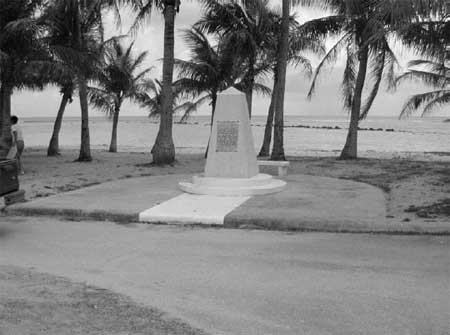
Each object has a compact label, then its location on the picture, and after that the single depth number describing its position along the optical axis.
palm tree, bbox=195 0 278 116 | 21.20
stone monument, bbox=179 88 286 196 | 11.37
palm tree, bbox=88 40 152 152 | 26.85
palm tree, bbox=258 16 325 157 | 20.95
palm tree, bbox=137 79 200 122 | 24.28
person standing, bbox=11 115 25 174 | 13.58
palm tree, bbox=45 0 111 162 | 16.09
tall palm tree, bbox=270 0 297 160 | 18.64
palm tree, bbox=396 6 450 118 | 11.91
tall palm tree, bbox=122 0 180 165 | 17.41
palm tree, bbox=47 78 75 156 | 23.51
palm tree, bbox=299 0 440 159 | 19.00
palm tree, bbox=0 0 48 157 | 15.28
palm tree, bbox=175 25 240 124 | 22.80
